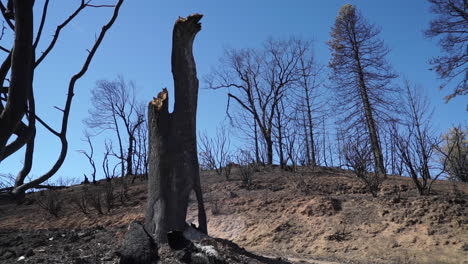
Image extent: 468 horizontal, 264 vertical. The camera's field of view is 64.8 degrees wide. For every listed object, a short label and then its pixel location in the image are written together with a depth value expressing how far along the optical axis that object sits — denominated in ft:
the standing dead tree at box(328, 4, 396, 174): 58.34
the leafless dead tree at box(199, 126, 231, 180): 46.21
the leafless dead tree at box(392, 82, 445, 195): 30.53
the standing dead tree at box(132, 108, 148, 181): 57.48
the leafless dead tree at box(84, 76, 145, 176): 68.90
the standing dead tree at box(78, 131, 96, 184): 50.08
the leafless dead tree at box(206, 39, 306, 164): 60.97
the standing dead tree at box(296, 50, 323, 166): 50.57
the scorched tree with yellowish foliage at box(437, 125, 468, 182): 38.42
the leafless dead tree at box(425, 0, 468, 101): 54.10
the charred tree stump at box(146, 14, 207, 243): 18.10
